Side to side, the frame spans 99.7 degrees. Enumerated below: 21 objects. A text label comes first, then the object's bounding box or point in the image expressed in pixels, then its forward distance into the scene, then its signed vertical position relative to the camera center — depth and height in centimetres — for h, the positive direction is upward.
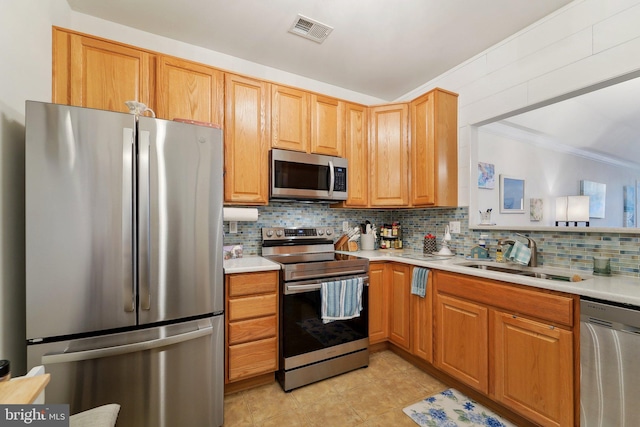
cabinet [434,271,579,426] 137 -78
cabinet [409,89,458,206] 245 +59
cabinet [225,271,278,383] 183 -79
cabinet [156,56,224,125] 193 +91
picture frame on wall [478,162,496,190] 323 +45
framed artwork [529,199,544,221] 366 +5
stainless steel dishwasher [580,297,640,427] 116 -68
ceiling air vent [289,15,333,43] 199 +140
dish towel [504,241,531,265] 185 -28
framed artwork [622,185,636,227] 408 +14
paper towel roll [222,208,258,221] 219 -1
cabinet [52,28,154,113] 167 +92
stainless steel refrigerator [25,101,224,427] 122 -25
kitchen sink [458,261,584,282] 163 -40
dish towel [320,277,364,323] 203 -67
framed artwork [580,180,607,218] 406 +28
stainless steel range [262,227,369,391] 195 -90
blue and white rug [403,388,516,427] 164 -128
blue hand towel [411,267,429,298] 212 -55
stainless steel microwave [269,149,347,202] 231 +33
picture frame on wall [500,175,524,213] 340 +24
